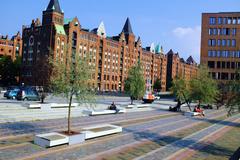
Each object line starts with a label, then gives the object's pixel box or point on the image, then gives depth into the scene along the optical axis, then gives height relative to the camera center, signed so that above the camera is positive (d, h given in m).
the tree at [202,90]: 35.09 +0.09
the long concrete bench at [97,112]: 24.67 -2.11
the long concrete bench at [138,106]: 32.15 -1.98
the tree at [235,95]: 15.71 -0.20
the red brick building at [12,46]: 110.04 +15.45
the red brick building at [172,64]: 155.20 +14.26
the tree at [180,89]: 35.09 +0.10
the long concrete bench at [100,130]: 14.44 -2.25
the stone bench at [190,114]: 30.97 -2.54
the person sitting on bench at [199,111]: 32.12 -2.28
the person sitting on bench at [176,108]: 35.78 -2.25
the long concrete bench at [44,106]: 23.91 -1.65
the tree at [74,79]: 13.99 +0.38
